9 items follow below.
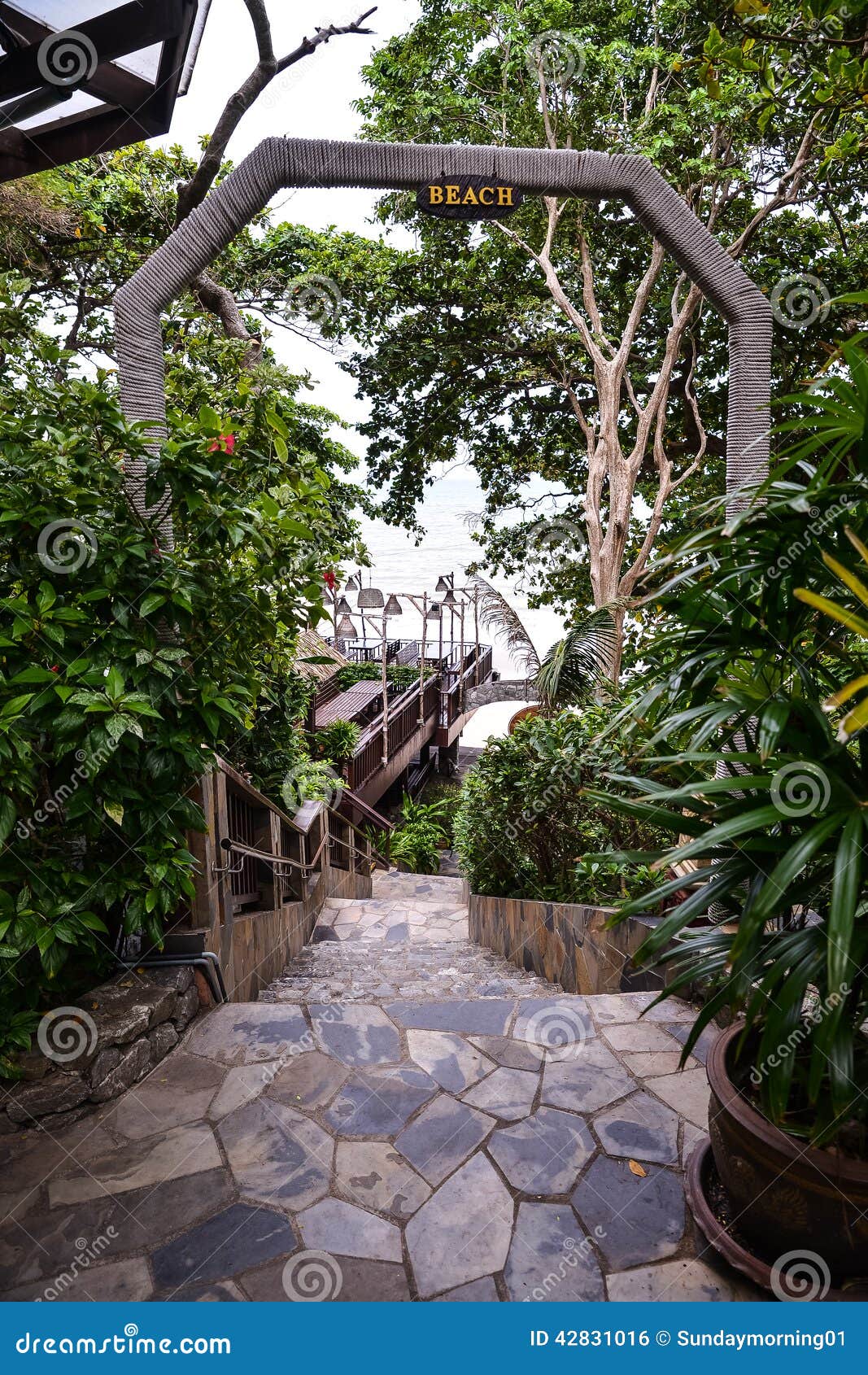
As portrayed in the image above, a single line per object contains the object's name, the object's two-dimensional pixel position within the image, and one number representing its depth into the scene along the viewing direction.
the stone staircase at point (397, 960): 4.31
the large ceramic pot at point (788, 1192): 1.61
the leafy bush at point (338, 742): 8.38
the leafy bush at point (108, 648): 2.27
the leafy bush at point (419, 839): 11.38
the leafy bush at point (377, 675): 14.33
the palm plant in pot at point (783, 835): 1.42
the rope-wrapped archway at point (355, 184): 2.75
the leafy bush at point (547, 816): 4.24
